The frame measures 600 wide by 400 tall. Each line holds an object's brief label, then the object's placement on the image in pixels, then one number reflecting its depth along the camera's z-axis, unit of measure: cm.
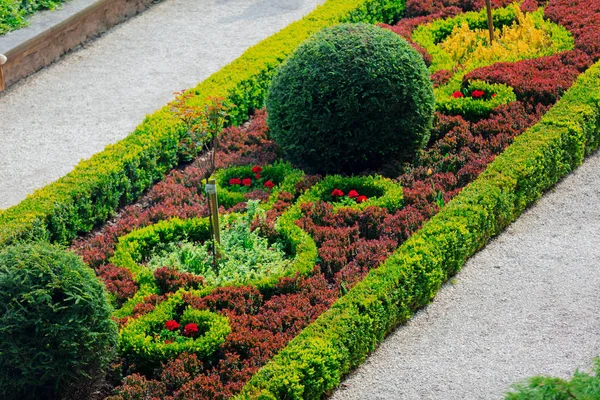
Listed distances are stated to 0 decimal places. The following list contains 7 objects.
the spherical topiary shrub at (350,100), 1518
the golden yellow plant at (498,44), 1970
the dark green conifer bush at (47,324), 1020
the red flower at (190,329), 1212
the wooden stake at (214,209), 1309
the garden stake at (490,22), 1985
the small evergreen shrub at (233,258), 1335
